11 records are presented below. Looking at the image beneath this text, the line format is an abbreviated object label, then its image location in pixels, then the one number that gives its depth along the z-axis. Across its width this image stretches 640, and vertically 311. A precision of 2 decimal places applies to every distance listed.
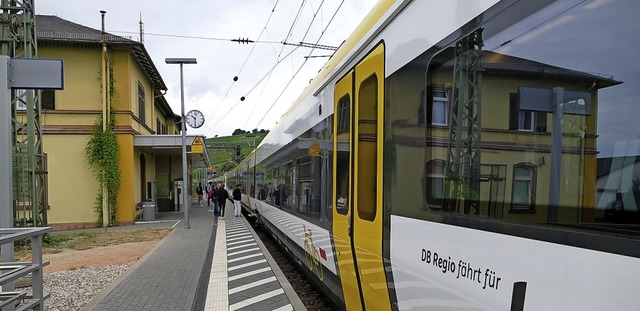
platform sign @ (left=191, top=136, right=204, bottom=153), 18.53
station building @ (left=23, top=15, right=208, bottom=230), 18.34
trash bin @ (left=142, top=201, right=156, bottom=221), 21.09
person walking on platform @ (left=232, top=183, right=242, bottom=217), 23.33
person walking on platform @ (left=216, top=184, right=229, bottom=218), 21.64
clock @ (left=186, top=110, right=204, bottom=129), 18.56
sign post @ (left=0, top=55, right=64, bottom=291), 5.33
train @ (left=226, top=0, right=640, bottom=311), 1.69
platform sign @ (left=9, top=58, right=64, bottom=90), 5.48
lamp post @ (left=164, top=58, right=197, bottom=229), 17.44
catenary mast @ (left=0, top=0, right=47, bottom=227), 11.70
